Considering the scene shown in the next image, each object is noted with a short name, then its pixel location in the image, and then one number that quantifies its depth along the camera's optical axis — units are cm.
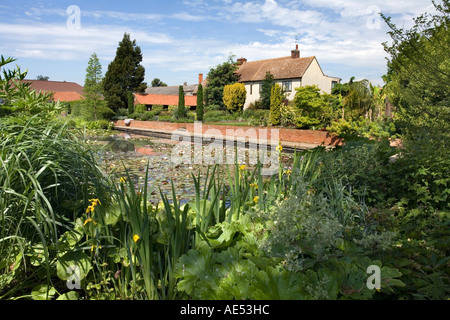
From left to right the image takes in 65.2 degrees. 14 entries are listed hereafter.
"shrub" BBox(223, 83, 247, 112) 3500
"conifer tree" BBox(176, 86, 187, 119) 3035
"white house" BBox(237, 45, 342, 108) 3594
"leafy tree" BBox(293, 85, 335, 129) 1673
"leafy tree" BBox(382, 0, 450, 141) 560
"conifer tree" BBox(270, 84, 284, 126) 2170
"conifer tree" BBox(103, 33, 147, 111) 4156
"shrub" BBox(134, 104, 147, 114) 3572
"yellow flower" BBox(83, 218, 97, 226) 210
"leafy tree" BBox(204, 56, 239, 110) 3803
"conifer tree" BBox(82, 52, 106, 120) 2992
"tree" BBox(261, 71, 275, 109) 3259
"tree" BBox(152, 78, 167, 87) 8162
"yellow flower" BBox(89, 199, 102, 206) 214
